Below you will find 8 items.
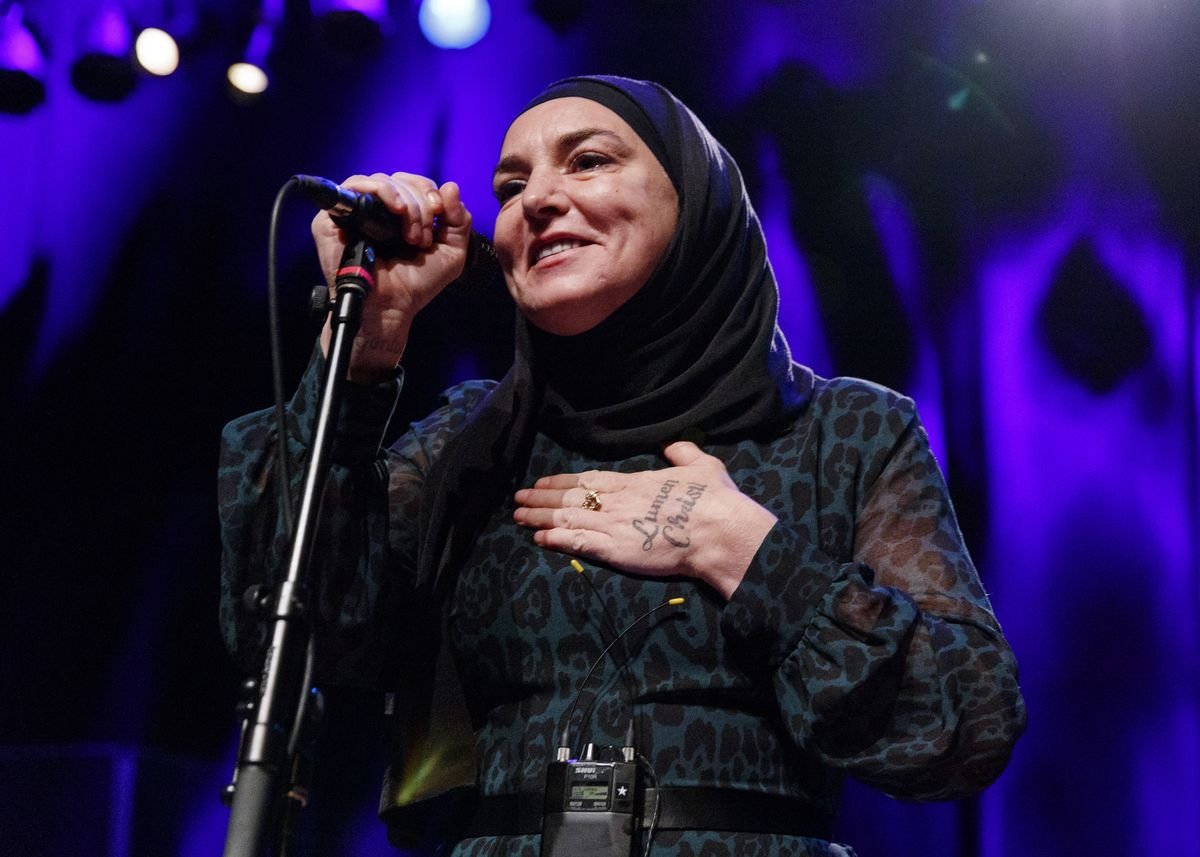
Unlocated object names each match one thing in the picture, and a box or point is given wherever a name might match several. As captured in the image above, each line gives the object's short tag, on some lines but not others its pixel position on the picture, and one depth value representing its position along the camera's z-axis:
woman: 1.42
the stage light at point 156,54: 3.07
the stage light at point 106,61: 3.07
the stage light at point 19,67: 3.04
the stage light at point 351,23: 3.15
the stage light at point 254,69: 3.09
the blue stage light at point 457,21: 3.17
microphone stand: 1.05
